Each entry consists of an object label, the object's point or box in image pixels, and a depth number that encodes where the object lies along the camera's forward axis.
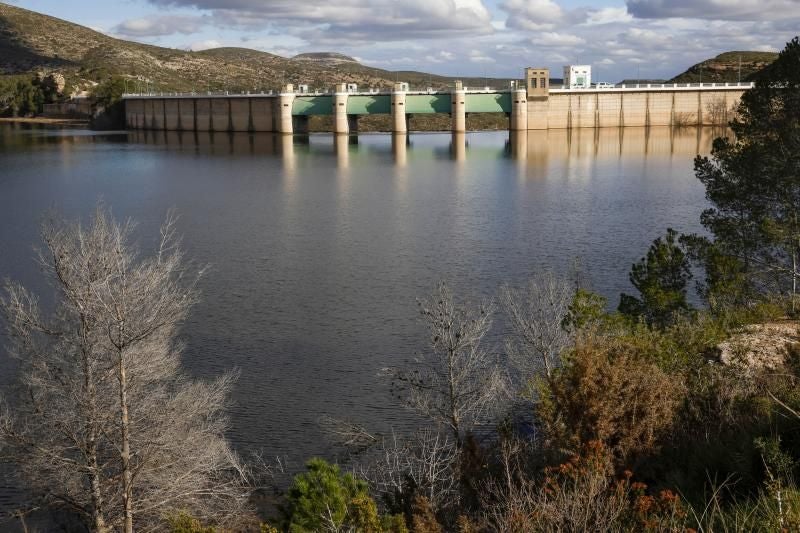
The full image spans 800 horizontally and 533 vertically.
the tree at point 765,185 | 21.23
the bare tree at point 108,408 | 12.96
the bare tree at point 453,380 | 16.41
